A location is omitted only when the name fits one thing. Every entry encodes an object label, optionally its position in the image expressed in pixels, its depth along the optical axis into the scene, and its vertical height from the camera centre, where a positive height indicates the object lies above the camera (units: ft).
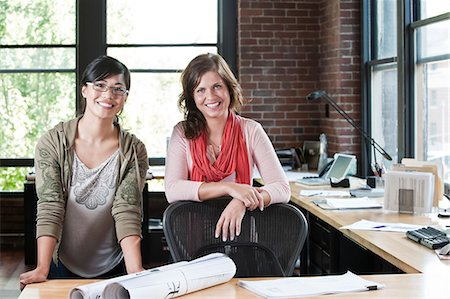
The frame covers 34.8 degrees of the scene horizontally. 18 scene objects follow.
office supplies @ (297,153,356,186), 16.84 -0.32
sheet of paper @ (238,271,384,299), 6.82 -1.26
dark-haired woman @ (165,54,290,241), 9.80 +0.25
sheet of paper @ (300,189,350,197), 14.97 -0.72
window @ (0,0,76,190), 22.08 +2.52
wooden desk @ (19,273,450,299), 6.88 -1.30
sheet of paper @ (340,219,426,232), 10.82 -1.04
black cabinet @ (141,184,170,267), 19.66 -1.96
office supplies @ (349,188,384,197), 14.62 -0.69
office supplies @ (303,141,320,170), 20.81 +0.16
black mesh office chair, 8.54 -0.94
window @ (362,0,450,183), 15.42 +1.85
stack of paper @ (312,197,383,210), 13.01 -0.84
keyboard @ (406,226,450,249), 9.37 -1.06
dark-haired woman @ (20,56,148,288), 8.66 -0.30
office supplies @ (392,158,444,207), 12.47 -0.19
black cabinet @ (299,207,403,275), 12.57 -1.74
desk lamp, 16.88 +1.48
